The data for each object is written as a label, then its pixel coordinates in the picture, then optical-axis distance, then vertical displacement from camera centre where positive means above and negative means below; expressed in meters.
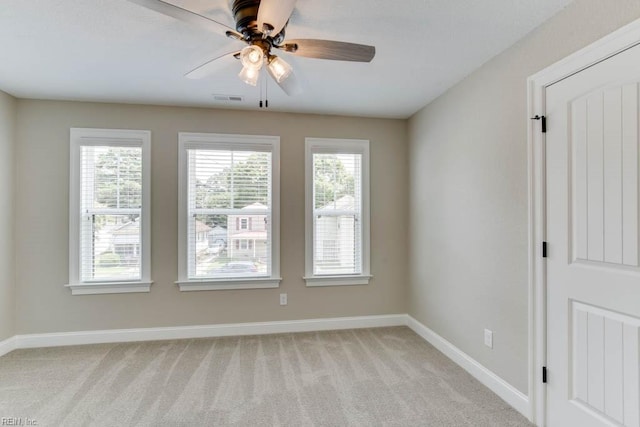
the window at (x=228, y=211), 3.50 +0.04
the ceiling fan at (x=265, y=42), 1.45 +0.90
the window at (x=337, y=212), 3.73 +0.03
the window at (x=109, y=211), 3.30 +0.04
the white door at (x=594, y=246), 1.56 -0.17
